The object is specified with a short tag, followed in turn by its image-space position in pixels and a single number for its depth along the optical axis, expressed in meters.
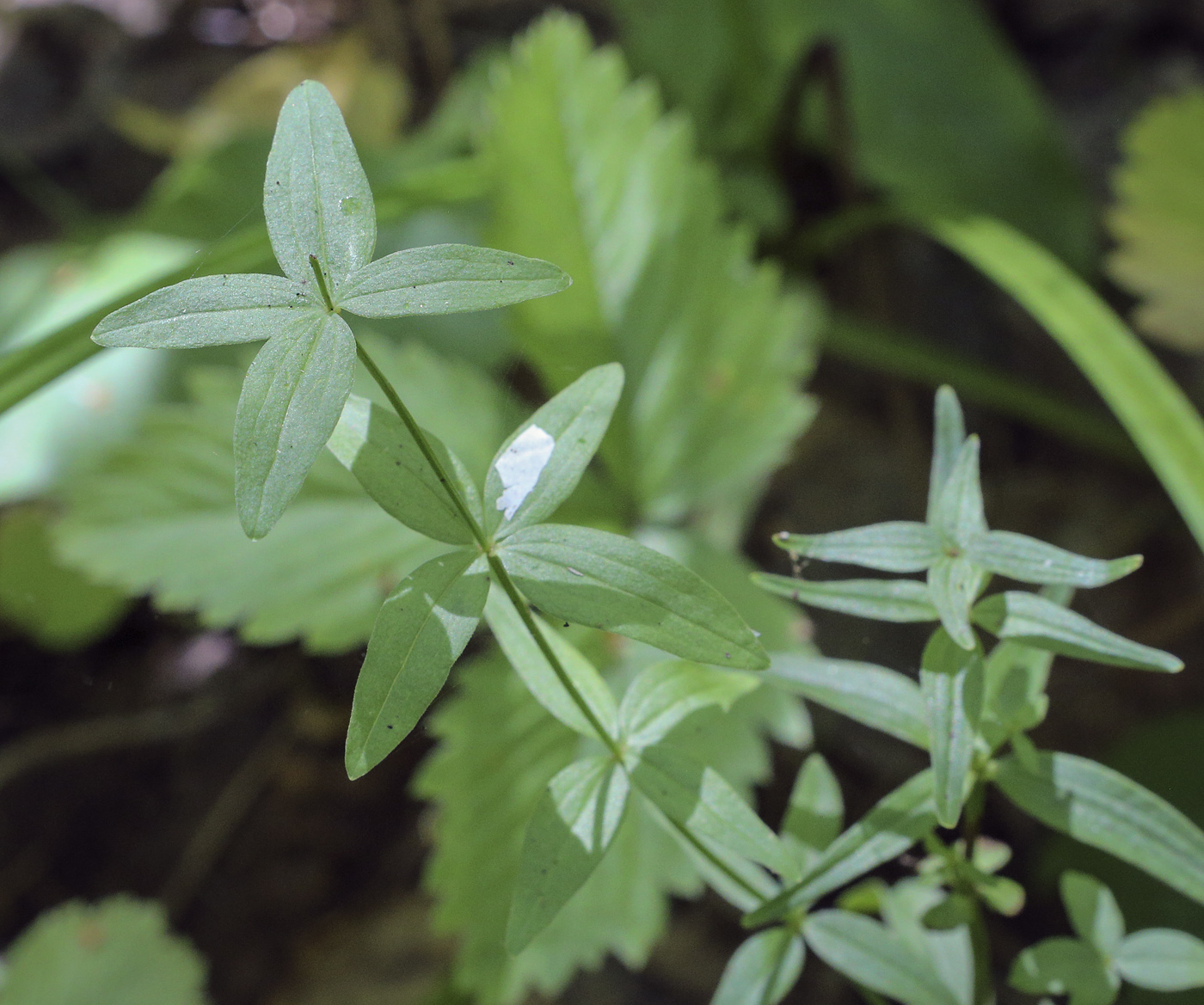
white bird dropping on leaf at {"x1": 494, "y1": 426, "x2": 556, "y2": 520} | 0.26
